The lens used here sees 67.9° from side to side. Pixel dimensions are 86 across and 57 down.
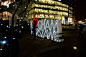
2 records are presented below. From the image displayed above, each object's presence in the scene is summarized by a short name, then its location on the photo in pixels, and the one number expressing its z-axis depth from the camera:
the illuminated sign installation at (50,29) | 7.19
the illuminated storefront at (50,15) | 7.30
